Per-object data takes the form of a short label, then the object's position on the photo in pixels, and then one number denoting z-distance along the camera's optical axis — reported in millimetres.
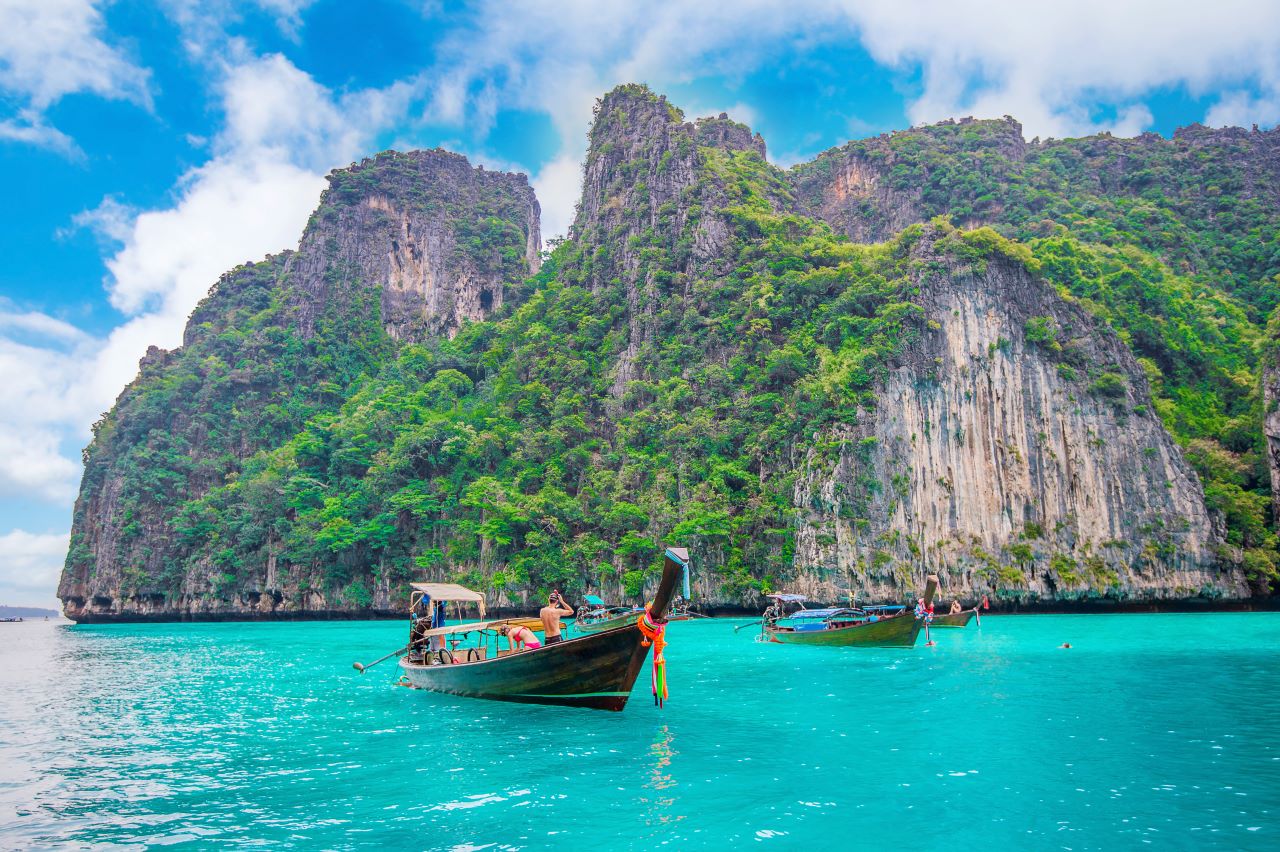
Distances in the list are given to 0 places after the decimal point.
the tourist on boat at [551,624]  15016
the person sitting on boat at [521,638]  14695
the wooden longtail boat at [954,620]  33250
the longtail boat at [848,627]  24984
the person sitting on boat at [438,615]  19375
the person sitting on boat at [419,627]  17891
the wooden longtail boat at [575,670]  12711
